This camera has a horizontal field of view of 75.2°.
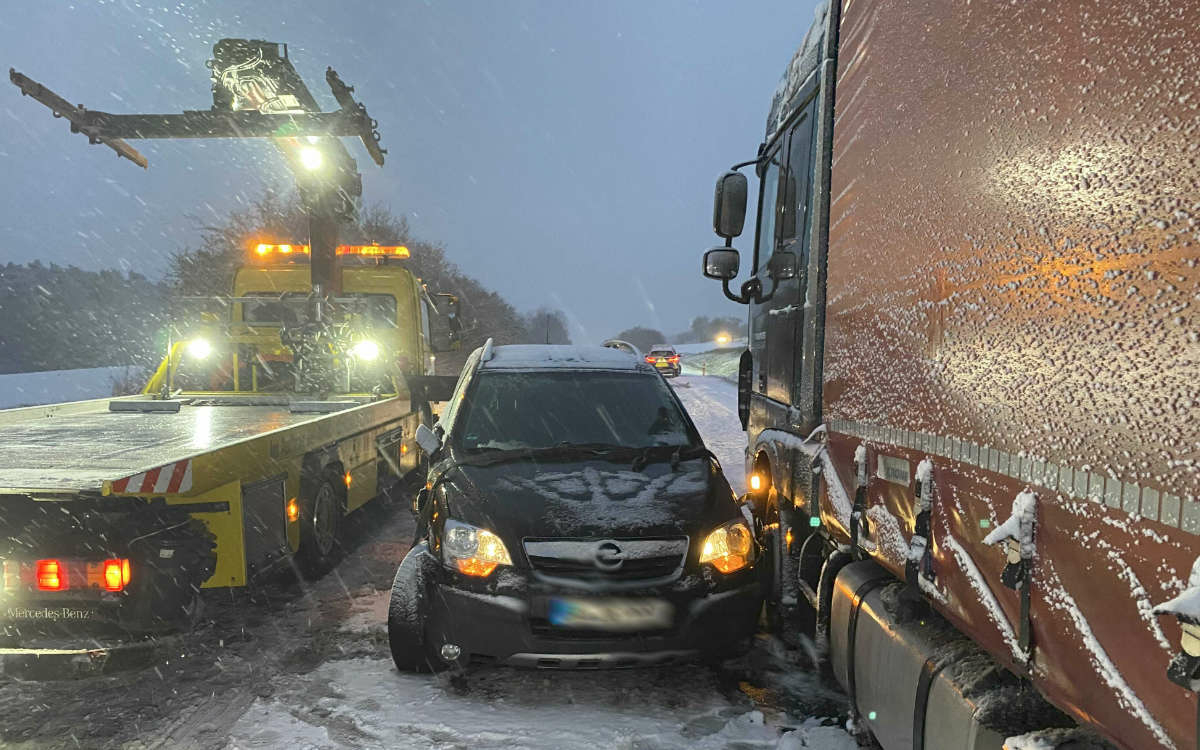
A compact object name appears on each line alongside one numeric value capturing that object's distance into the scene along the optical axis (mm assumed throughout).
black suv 3834
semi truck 1293
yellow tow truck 3711
